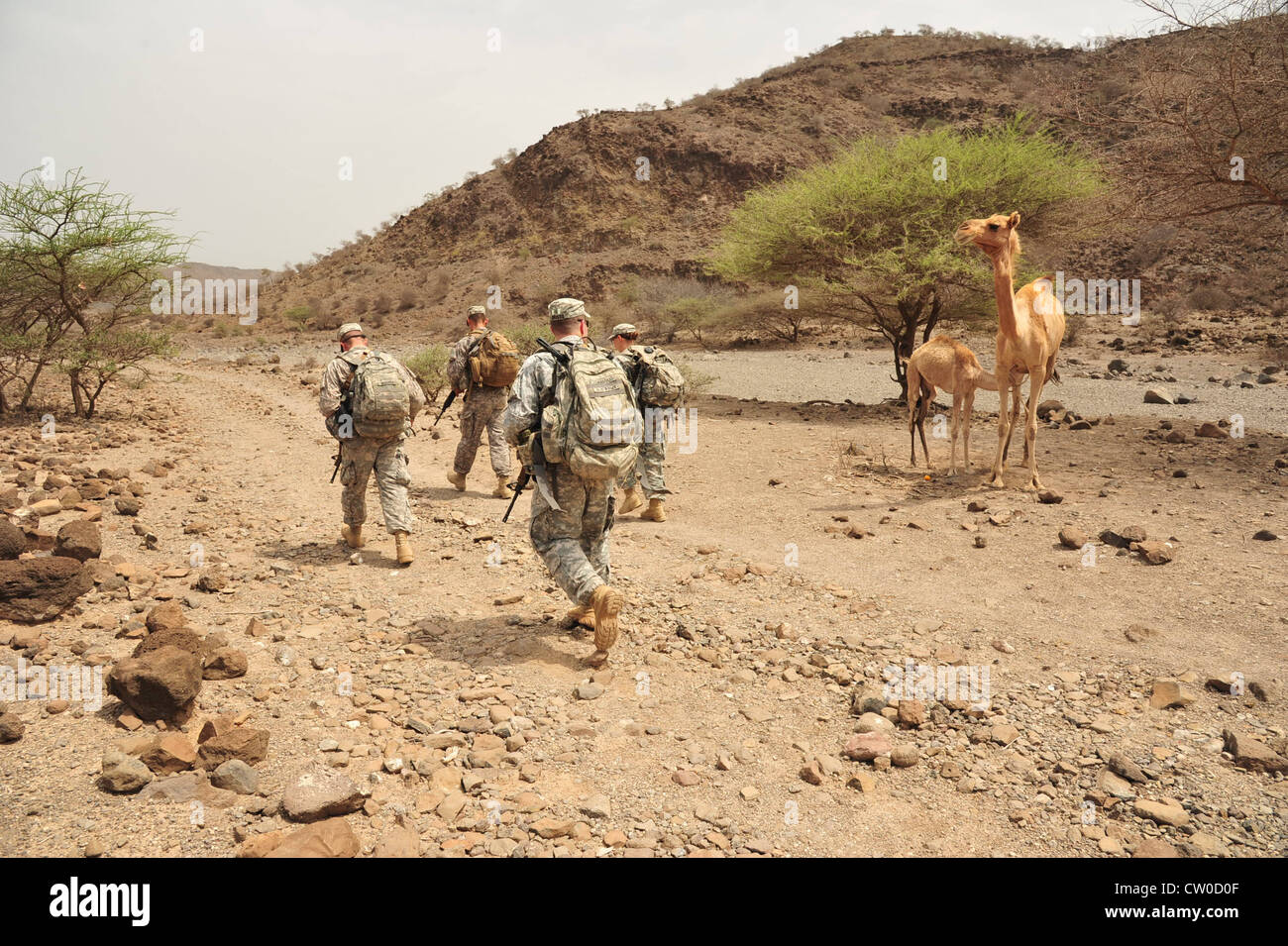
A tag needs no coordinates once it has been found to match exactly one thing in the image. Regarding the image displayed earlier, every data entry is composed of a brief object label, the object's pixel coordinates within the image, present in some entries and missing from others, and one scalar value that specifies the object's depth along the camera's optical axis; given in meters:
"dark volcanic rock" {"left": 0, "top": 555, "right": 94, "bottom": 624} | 4.69
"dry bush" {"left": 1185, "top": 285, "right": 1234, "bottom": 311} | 26.74
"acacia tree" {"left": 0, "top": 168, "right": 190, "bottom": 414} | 11.10
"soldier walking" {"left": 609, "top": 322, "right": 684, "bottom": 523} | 7.43
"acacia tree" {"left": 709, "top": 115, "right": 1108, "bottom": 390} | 13.57
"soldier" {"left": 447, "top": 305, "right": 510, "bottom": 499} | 7.99
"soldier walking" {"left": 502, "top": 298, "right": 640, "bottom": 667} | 4.37
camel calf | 8.52
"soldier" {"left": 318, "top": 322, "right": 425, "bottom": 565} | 6.12
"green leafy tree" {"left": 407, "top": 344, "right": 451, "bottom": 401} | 15.16
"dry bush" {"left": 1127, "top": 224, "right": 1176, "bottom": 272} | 34.25
